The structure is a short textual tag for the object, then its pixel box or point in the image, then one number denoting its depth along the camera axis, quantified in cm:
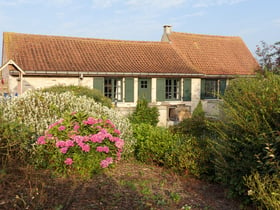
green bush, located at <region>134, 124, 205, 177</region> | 593
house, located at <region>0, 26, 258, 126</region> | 1559
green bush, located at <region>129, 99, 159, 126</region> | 1466
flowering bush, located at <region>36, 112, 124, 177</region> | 543
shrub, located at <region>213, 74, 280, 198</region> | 410
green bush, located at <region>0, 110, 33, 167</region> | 483
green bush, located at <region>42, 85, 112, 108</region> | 998
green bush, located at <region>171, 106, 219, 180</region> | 584
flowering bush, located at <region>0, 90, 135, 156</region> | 650
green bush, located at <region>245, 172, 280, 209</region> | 382
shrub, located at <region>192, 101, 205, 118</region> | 1698
